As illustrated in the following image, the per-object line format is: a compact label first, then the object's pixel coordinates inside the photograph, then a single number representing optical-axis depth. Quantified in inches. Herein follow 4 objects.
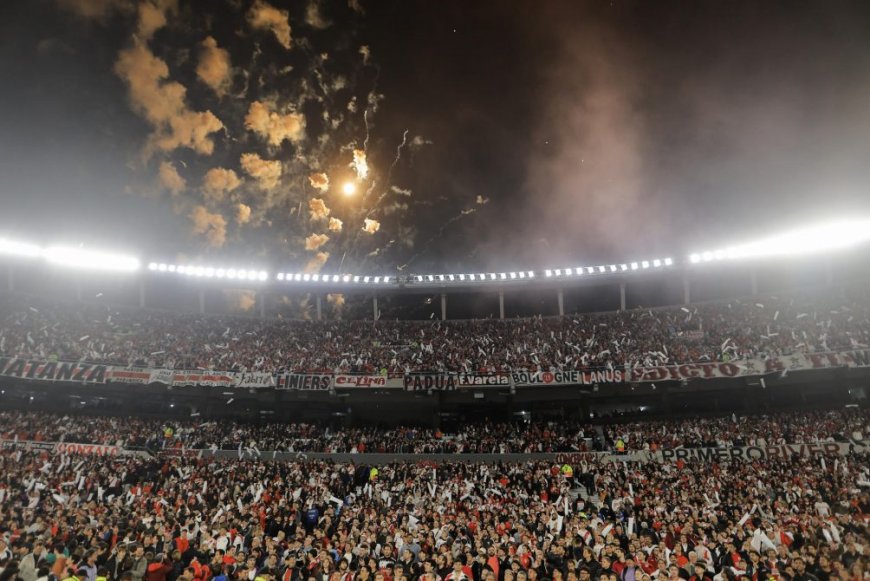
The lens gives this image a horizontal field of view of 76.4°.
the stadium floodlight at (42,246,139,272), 1613.4
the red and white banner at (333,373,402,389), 1424.7
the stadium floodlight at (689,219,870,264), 1395.2
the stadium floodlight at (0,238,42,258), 1546.5
